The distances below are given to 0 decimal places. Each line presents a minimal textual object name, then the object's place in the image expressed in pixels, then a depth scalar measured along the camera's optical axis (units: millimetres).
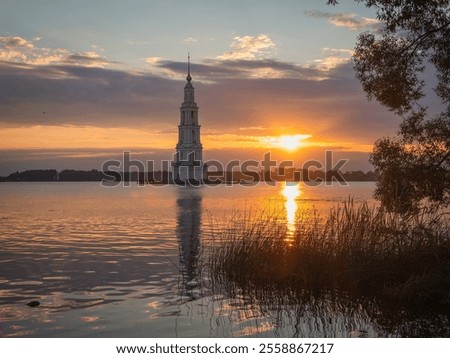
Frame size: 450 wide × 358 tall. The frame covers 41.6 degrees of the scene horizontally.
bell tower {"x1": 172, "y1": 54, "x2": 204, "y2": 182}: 198125
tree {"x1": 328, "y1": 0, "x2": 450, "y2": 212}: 15930
